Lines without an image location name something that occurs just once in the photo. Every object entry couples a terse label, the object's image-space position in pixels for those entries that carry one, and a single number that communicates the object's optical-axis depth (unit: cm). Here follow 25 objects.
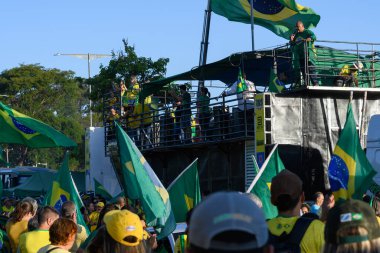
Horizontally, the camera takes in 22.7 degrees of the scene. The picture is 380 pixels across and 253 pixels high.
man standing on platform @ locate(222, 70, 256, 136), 1842
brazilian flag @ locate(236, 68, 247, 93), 1914
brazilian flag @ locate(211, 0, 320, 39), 2234
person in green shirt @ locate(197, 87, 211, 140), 2031
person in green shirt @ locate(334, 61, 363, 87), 1861
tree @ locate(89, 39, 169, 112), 3347
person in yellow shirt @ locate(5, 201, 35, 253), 1066
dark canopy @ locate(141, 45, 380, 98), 1902
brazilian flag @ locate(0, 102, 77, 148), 1691
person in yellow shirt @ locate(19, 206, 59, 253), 821
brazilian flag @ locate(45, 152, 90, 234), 1201
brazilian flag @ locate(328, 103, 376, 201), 903
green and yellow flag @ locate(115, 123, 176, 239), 951
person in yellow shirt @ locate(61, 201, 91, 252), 942
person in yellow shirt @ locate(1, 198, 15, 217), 2086
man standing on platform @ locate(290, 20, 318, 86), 1783
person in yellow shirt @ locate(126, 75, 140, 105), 2488
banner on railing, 1745
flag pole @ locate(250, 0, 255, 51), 2284
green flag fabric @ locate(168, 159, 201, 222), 1138
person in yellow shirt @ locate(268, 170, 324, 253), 548
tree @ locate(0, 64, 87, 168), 6700
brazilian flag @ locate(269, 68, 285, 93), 1888
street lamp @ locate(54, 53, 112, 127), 6738
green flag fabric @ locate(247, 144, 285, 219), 934
